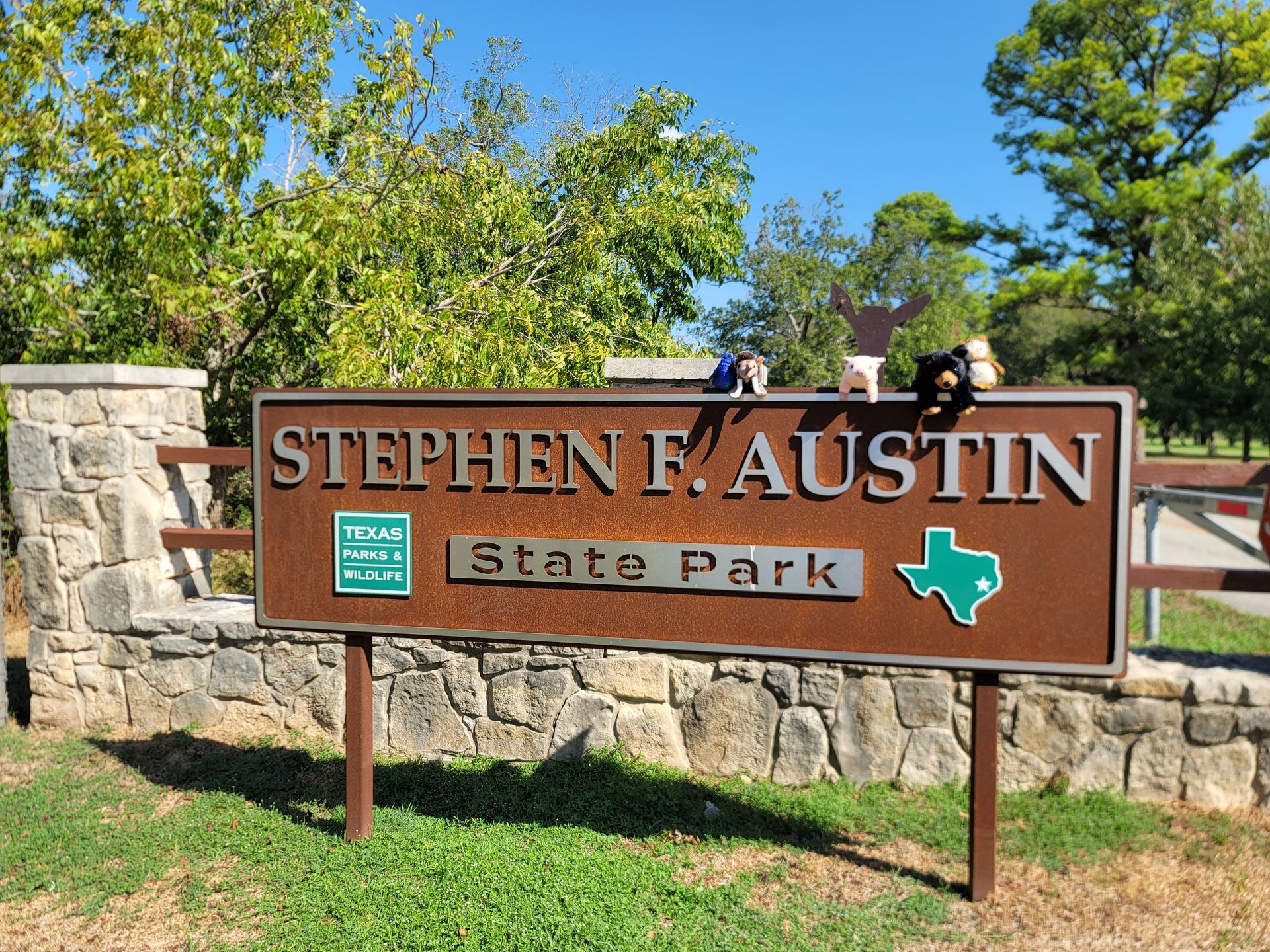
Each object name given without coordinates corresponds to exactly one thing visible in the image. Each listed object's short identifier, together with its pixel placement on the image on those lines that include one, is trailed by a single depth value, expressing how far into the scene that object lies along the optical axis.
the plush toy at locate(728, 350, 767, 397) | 3.63
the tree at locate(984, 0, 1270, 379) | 22.56
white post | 7.18
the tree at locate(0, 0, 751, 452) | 7.02
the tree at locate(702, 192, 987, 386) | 18.78
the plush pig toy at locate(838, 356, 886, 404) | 3.47
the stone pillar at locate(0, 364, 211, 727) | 5.55
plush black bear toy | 3.40
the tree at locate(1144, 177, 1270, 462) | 19.94
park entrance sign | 3.48
